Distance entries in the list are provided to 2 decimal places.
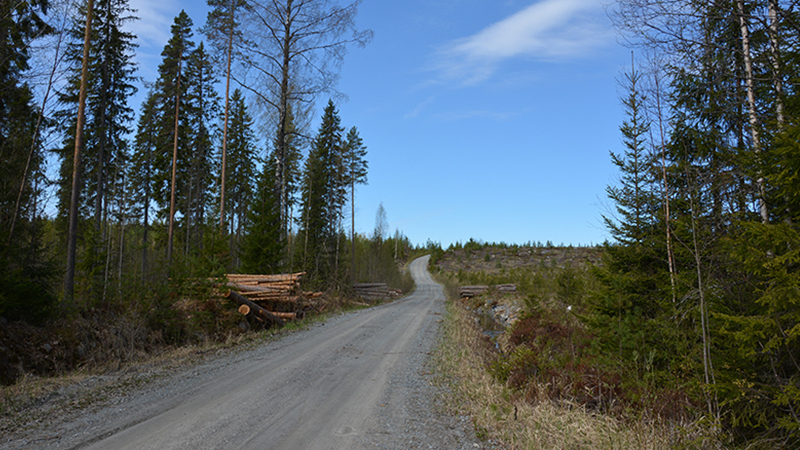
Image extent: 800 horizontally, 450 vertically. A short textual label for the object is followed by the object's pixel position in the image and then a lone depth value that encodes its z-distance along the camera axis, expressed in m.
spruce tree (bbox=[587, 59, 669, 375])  7.64
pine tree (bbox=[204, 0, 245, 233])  18.25
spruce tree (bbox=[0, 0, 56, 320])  9.20
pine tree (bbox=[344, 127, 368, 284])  39.31
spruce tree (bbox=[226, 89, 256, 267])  33.69
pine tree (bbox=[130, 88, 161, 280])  27.04
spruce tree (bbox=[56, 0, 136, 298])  19.94
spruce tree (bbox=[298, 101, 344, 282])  30.20
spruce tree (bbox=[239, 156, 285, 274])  18.20
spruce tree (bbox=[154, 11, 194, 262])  23.31
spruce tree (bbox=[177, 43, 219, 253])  24.38
